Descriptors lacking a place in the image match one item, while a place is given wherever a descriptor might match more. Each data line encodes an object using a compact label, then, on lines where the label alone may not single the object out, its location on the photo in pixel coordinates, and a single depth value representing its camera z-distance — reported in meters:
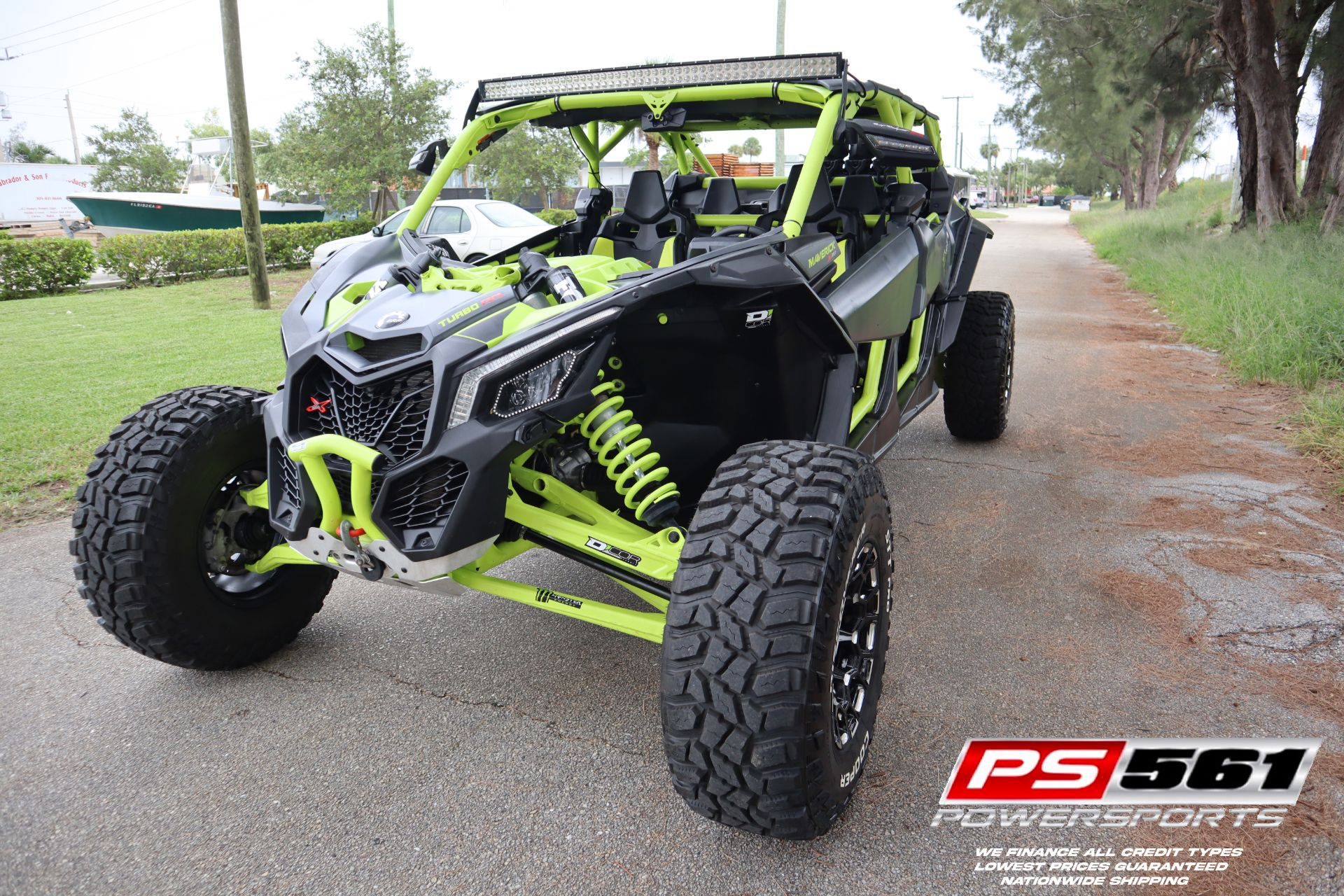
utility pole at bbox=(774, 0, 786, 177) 18.91
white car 13.56
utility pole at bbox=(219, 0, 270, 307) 12.58
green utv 2.26
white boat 25.78
